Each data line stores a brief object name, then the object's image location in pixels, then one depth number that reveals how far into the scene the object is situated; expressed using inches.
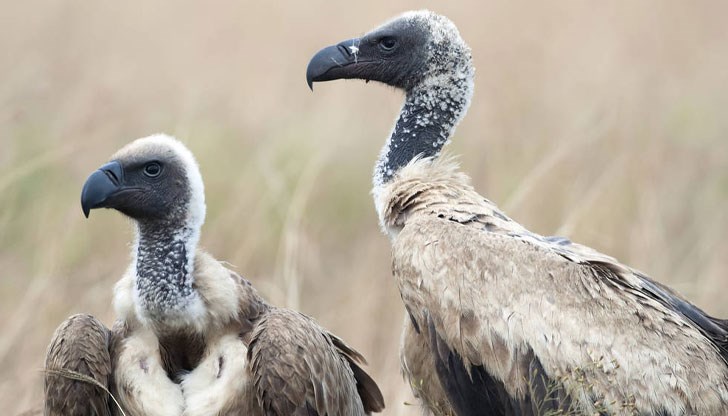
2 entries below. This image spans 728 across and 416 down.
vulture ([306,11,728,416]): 387.2
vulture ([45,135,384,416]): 423.8
